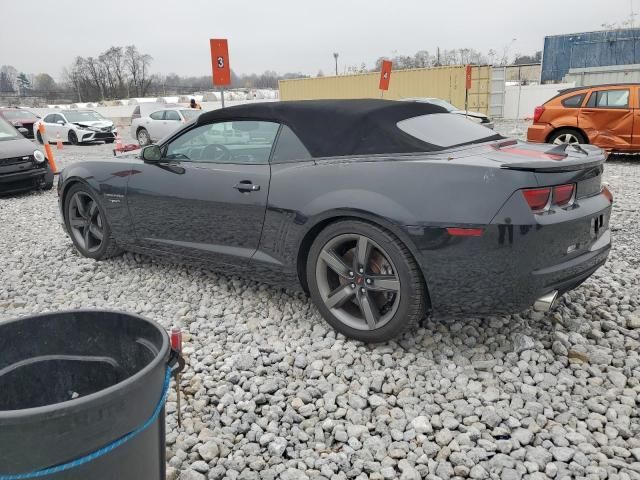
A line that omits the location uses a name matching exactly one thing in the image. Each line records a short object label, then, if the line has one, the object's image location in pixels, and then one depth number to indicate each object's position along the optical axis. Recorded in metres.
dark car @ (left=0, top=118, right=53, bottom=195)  8.48
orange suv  9.77
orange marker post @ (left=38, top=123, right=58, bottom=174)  10.01
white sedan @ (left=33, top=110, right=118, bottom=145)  18.62
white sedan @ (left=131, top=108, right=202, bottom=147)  17.56
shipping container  25.55
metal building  34.53
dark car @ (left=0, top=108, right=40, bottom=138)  20.47
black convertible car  2.70
